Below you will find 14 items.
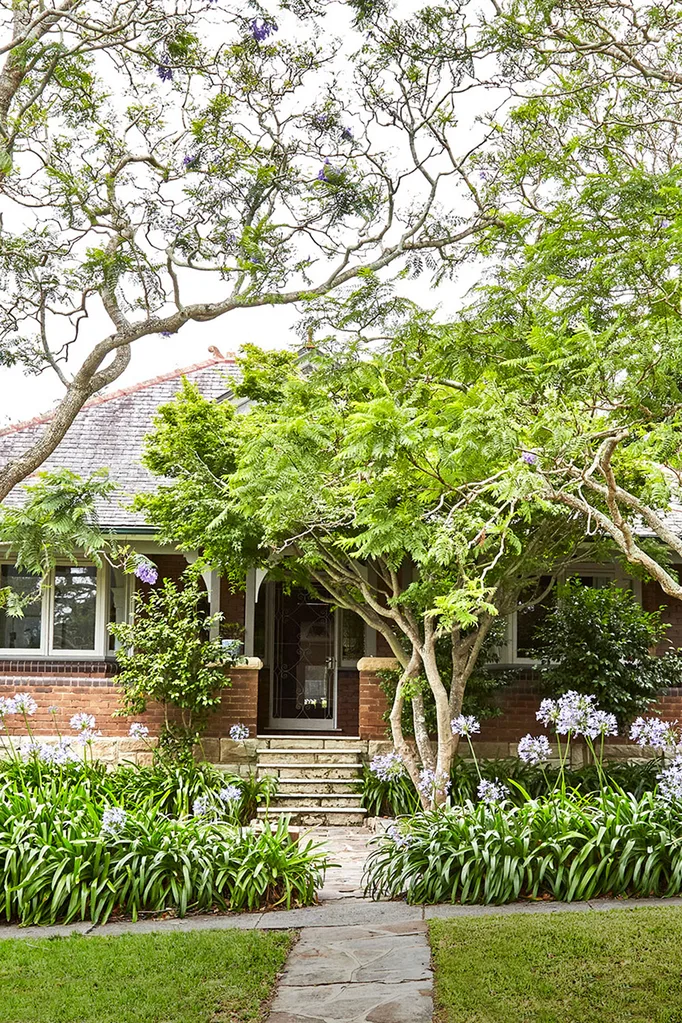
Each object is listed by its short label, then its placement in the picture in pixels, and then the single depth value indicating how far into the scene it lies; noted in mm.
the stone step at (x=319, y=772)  14039
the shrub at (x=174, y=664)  13562
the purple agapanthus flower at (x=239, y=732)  12914
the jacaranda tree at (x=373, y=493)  7211
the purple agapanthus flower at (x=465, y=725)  10164
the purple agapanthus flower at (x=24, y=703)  11247
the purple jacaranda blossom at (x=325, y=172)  8172
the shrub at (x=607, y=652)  13320
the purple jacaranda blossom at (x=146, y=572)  12852
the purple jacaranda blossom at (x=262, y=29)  7906
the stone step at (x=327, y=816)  13258
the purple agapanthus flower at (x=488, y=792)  9273
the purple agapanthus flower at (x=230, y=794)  9555
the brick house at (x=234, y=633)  14539
